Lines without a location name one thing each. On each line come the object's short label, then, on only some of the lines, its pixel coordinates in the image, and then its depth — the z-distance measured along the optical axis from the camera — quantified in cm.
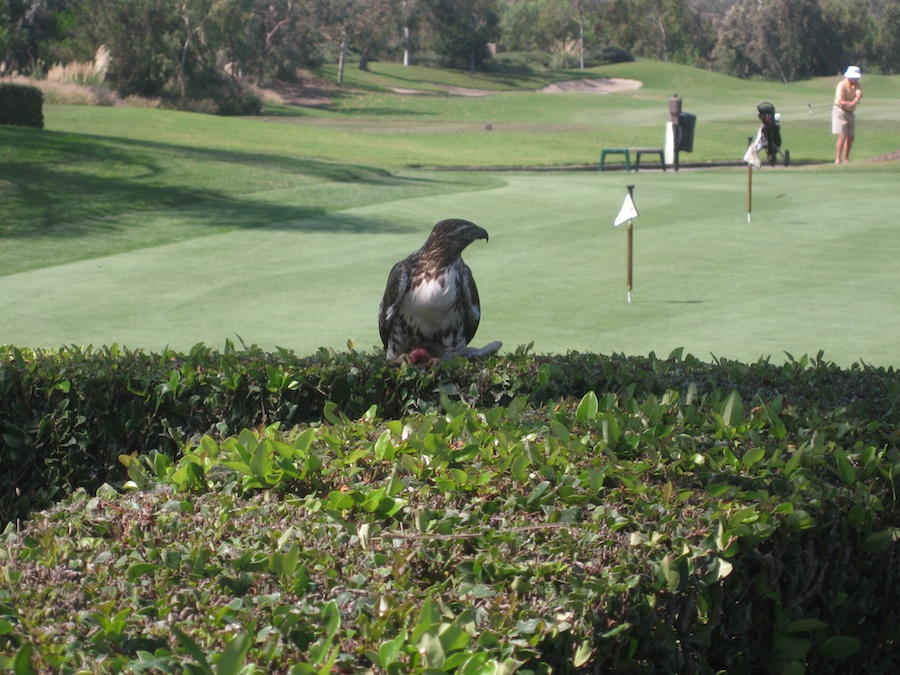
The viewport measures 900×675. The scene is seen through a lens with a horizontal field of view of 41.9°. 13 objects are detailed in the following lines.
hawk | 567
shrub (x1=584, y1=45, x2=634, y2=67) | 8806
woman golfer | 2923
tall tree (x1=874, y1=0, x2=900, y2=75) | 9081
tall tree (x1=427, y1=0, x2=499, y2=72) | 8181
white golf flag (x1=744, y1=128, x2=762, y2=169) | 1831
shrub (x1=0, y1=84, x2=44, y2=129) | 2650
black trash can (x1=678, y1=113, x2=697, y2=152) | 3319
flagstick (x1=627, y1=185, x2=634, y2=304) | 1073
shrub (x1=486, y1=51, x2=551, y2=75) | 8275
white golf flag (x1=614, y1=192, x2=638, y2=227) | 1102
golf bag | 2850
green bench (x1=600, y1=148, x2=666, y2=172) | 3108
